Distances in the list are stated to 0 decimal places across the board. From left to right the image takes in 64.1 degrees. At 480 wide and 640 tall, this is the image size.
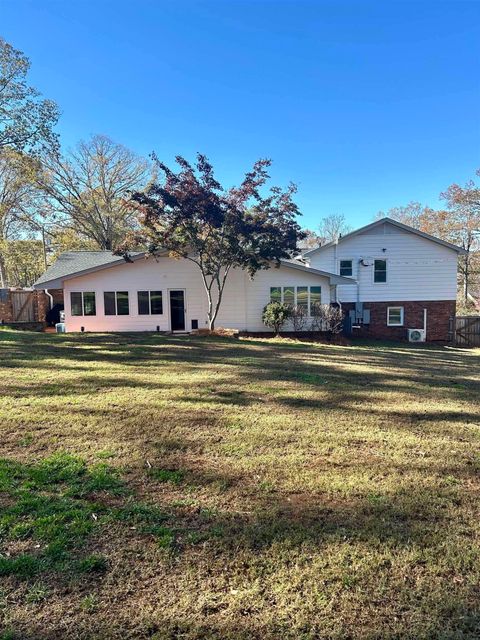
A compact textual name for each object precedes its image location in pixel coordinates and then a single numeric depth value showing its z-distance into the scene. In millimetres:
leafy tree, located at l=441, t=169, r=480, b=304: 27609
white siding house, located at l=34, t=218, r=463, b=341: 17062
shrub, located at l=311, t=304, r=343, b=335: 16797
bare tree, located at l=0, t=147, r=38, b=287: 26397
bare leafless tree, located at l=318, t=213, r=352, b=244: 41875
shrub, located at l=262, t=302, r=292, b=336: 16359
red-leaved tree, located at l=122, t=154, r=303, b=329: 13430
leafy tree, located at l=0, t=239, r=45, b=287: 32000
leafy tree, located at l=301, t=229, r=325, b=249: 32381
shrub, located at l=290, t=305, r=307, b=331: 17031
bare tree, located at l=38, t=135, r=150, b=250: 29453
